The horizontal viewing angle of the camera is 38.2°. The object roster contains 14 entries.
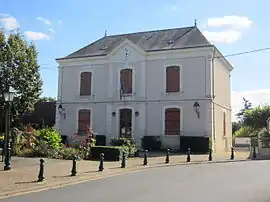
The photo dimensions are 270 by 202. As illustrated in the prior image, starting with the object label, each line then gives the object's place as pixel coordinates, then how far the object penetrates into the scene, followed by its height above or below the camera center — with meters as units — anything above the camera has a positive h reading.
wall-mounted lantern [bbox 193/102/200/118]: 28.92 +2.37
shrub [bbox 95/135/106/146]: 31.69 -0.11
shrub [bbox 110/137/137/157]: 21.95 -0.33
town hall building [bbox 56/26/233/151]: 29.19 +4.03
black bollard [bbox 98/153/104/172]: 15.67 -1.10
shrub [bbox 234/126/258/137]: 46.89 +1.05
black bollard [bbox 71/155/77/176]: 14.06 -1.14
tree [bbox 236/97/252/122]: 71.20 +6.92
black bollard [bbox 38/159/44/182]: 12.48 -1.15
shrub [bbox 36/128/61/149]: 21.92 +0.00
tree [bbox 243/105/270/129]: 51.00 +3.13
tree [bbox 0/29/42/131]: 32.12 +5.53
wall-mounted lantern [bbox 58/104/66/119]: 34.03 +2.45
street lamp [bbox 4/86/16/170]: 15.20 +0.28
